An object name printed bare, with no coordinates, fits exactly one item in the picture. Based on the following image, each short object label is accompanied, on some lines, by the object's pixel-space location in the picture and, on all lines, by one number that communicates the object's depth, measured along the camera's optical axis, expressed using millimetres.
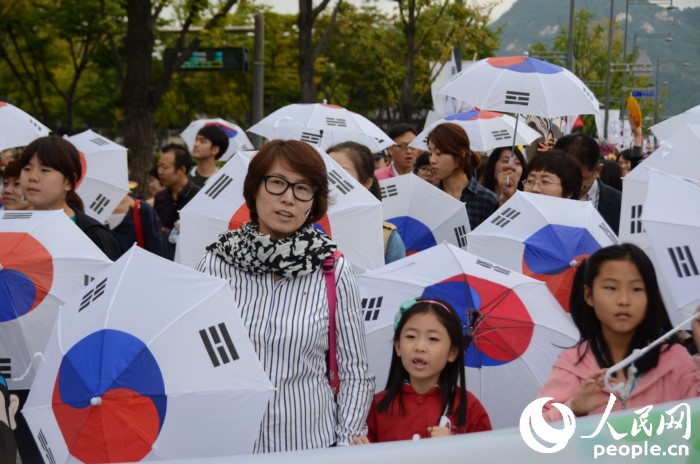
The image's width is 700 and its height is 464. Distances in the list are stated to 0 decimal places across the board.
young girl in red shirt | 4016
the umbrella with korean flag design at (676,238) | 4004
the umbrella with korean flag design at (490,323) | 4562
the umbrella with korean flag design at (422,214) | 6953
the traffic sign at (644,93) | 39894
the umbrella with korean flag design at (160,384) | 3336
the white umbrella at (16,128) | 7852
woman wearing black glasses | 3562
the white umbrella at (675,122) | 7071
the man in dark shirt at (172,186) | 8898
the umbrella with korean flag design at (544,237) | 5441
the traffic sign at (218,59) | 22512
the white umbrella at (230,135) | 15464
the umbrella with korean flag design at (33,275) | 4719
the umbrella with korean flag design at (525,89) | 8211
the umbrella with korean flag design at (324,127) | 10141
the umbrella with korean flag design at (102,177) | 8141
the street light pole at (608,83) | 43594
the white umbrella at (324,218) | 5605
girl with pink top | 3709
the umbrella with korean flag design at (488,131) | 9891
